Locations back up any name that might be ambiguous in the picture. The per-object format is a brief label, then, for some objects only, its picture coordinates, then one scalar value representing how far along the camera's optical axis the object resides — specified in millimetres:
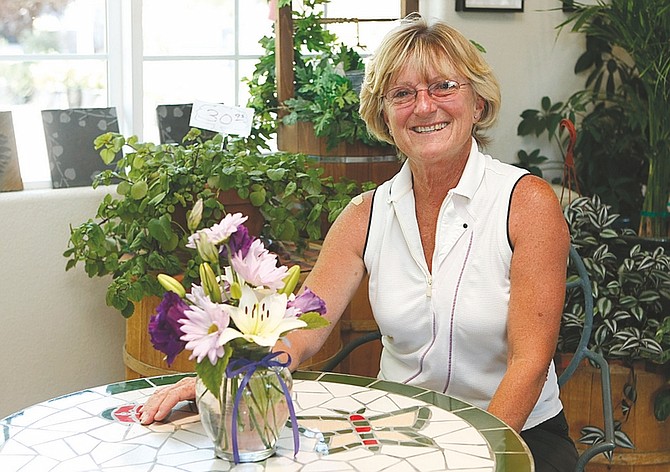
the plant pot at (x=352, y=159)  3271
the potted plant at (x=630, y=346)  2889
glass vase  1562
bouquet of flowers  1485
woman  2092
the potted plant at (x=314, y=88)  3221
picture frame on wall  3688
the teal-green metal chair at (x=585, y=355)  2186
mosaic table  1594
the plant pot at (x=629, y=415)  2912
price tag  3248
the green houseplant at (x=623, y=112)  3520
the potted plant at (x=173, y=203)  2766
